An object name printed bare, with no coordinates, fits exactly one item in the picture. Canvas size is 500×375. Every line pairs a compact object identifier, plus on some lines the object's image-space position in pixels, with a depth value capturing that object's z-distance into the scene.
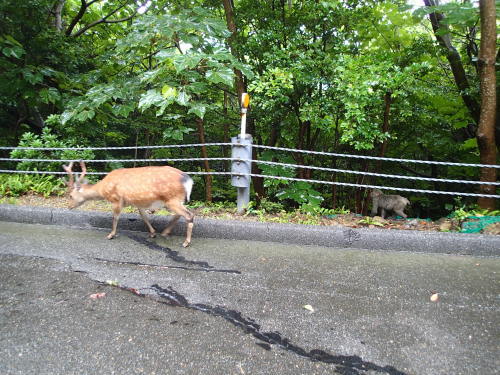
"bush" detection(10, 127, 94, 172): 6.41
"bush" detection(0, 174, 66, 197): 5.87
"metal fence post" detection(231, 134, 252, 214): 4.85
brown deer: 4.07
